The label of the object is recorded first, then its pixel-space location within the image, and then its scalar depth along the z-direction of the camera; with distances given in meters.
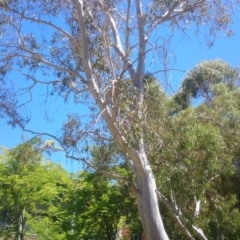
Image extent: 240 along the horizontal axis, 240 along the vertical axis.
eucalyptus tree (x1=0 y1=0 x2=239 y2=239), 6.70
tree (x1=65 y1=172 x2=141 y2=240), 12.89
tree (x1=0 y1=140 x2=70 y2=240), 13.03
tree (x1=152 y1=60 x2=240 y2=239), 7.96
